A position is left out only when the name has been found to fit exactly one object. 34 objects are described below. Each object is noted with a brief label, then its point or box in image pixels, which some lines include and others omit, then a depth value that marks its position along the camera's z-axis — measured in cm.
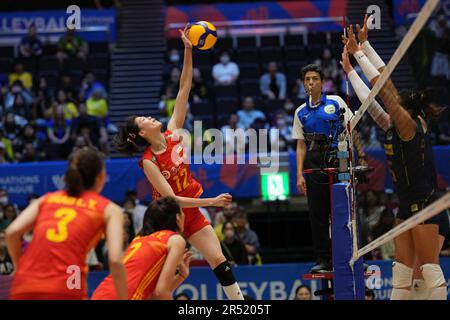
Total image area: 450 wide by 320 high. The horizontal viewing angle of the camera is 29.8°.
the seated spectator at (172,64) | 1917
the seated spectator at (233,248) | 1212
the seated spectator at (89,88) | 1786
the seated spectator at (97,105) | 1744
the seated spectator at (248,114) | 1631
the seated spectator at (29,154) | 1555
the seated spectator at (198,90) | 1800
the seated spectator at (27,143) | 1584
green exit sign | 1335
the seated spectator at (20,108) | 1729
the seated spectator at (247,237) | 1242
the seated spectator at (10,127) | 1655
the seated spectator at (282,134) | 1443
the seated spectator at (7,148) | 1579
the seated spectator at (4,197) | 1379
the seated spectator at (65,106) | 1703
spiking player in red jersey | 730
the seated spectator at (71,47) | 1975
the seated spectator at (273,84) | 1805
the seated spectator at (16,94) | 1752
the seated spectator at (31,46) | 2000
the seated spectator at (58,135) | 1594
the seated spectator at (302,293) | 1062
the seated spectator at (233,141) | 1418
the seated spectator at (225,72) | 1875
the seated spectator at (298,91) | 1752
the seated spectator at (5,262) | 1166
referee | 798
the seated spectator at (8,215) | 1320
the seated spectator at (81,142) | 1546
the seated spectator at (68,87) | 1777
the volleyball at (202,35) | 819
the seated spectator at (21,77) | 1860
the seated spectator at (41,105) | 1735
